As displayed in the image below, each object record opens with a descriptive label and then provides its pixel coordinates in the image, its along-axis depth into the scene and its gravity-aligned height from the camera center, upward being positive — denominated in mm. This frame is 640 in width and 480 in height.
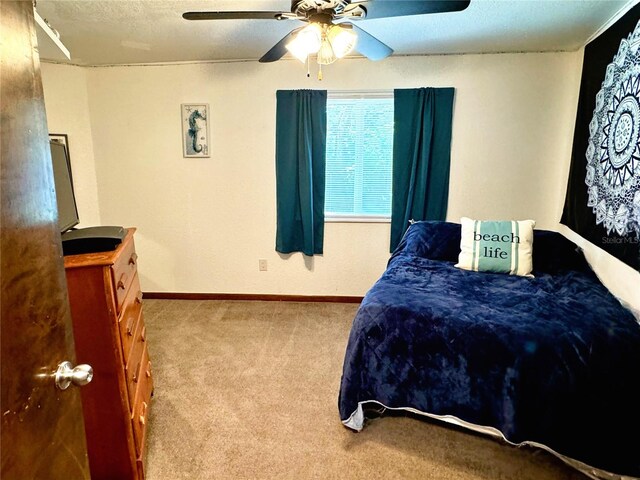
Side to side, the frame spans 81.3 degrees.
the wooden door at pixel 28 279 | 622 -201
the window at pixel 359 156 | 3359 +141
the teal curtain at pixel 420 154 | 3189 +152
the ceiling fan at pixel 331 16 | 1573 +690
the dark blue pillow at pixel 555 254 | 2566 -567
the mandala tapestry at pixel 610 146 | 2051 +158
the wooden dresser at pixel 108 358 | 1394 -741
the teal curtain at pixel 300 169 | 3303 +21
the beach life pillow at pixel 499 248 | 2510 -517
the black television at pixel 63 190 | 1705 -92
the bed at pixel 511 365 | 1562 -863
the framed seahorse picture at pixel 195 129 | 3420 +384
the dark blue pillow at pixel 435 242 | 2826 -537
